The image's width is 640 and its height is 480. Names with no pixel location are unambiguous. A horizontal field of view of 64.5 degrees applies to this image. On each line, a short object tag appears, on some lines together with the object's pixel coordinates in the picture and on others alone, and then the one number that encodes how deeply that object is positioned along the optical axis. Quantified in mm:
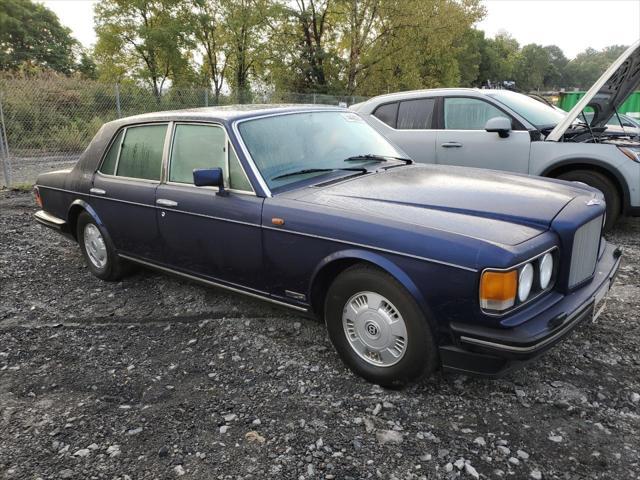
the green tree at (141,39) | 21172
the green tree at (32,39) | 32594
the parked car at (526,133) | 5840
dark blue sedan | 2549
